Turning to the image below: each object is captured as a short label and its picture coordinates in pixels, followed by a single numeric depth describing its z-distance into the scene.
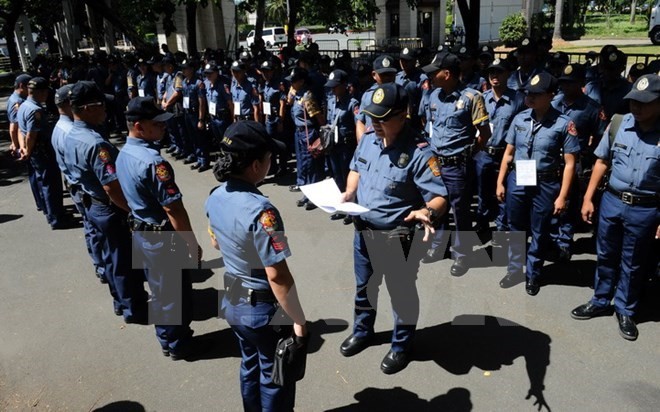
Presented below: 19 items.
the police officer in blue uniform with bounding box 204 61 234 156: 8.25
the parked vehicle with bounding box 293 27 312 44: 38.31
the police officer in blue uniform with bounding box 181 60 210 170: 8.66
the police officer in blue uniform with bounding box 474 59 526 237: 5.44
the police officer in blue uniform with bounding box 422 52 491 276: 4.88
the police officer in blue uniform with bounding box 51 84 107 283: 4.20
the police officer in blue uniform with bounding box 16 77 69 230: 6.23
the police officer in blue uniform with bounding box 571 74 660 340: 3.53
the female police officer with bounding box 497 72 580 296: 4.14
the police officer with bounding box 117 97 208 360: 3.38
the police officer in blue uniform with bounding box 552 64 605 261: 5.09
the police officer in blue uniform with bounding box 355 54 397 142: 5.41
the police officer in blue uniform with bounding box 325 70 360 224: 6.15
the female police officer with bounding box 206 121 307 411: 2.38
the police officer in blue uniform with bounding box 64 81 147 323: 3.88
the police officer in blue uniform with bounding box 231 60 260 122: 7.98
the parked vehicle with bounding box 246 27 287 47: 39.44
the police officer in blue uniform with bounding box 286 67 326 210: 6.79
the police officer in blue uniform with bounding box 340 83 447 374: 3.12
